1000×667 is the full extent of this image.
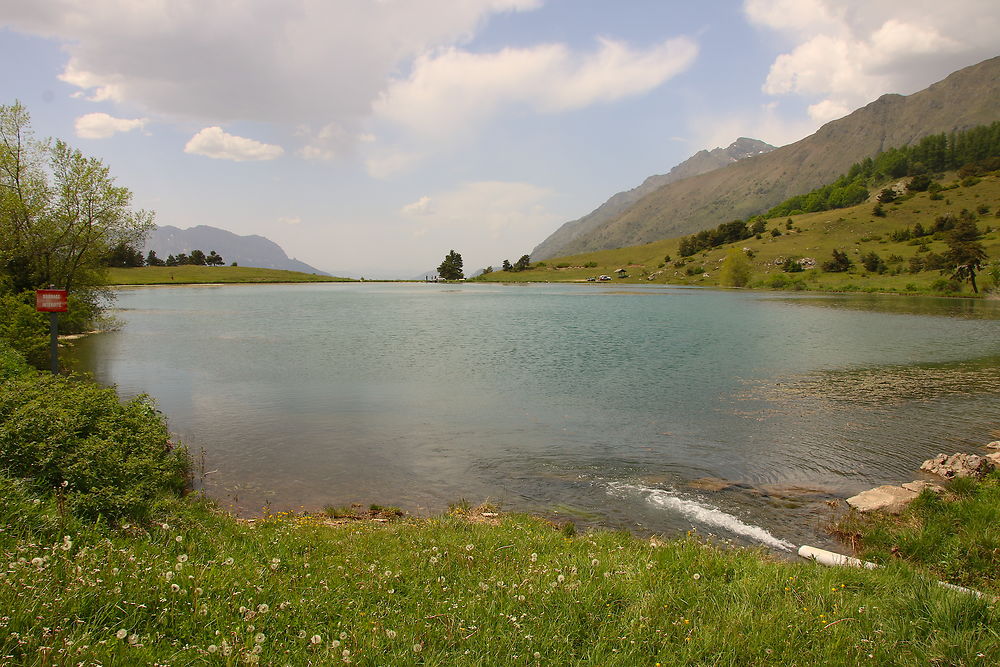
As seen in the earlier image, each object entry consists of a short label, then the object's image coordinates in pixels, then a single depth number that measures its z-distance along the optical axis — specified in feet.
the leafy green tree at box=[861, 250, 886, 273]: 458.91
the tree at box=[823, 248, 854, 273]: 495.41
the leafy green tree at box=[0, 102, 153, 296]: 116.06
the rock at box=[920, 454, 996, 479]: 48.44
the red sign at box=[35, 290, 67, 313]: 69.36
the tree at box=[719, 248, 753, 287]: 553.23
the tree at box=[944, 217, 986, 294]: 343.67
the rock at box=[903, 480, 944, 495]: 45.36
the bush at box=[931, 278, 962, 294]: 354.95
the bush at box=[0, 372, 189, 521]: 29.27
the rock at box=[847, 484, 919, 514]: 43.23
